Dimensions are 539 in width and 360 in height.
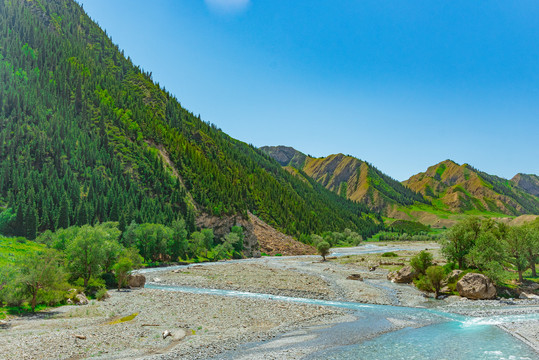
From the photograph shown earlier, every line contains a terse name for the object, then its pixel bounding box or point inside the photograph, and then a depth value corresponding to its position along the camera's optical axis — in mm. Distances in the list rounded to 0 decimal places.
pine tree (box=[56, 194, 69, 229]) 99688
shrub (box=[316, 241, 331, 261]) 117750
